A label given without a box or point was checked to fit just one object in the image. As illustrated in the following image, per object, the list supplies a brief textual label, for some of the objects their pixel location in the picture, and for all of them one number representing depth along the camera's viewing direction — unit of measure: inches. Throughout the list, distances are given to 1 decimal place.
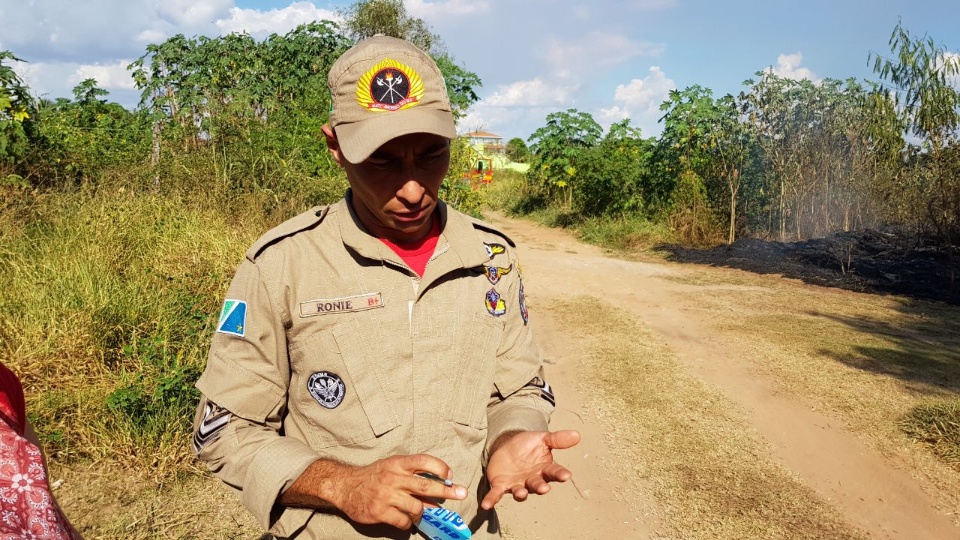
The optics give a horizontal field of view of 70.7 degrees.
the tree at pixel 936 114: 345.7
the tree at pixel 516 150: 1761.3
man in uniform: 52.1
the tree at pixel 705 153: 498.0
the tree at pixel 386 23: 859.4
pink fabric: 48.6
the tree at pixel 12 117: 250.5
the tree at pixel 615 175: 581.3
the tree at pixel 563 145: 656.4
